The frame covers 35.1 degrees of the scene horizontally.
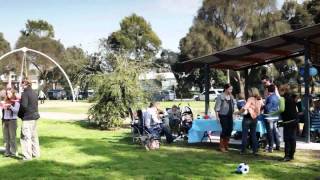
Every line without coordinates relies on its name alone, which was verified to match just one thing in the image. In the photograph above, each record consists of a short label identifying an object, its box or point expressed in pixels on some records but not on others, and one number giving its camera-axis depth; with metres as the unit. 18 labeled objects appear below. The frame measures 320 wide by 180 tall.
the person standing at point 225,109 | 12.28
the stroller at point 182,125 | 15.20
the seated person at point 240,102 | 14.27
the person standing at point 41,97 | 47.86
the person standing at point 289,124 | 10.79
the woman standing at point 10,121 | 11.55
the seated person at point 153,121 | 13.55
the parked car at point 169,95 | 55.57
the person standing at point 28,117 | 11.10
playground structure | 71.20
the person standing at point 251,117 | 11.80
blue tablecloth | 13.23
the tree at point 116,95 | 19.12
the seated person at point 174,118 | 15.32
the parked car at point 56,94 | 69.10
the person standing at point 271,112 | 12.16
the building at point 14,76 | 76.25
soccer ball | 9.52
